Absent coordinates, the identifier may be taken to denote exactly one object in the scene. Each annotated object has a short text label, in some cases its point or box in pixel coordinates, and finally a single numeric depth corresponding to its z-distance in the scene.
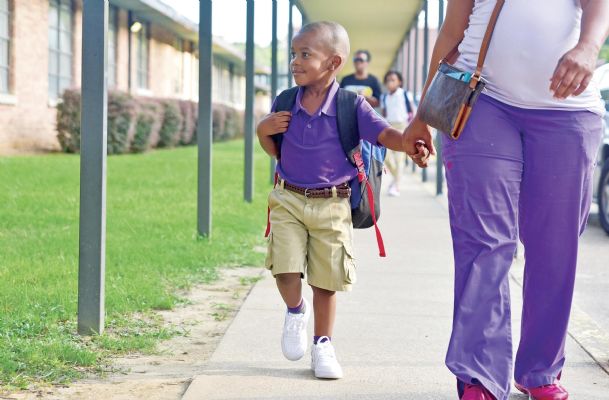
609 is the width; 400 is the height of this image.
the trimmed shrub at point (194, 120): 30.83
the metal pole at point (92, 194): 4.80
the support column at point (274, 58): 13.70
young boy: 4.24
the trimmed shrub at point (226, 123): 36.06
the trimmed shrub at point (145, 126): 23.42
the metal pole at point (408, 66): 24.02
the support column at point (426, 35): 16.12
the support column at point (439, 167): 14.35
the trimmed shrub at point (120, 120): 21.31
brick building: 19.97
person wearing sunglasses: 13.26
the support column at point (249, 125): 11.75
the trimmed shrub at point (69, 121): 20.33
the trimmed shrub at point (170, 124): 27.08
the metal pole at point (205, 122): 8.13
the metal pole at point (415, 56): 21.12
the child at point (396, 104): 15.30
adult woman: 3.47
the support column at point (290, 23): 14.92
